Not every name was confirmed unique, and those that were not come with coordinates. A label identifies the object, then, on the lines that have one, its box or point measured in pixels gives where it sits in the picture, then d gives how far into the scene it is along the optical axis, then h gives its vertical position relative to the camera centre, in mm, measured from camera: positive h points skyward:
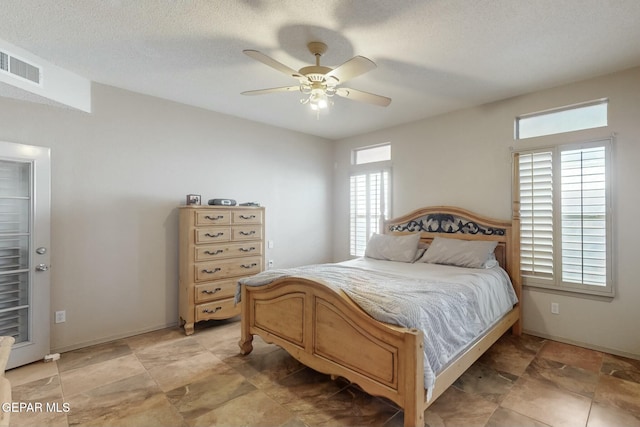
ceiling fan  2154 +1033
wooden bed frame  1836 -930
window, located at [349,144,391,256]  4996 +327
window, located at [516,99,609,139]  3191 +1032
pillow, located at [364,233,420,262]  3994 -459
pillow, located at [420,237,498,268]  3461 -462
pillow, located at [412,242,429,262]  4008 -490
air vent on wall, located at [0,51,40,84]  2501 +1215
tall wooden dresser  3564 -547
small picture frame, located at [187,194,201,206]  3824 +164
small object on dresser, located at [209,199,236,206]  3896 +131
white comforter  2002 -633
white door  2799 -356
